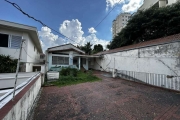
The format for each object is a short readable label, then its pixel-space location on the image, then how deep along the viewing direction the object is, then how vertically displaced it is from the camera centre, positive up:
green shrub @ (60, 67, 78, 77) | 9.74 -1.16
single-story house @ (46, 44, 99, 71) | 12.56 +1.05
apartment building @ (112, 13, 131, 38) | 50.29 +25.58
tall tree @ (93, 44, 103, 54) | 33.33 +6.18
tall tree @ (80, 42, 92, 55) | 26.98 +4.74
